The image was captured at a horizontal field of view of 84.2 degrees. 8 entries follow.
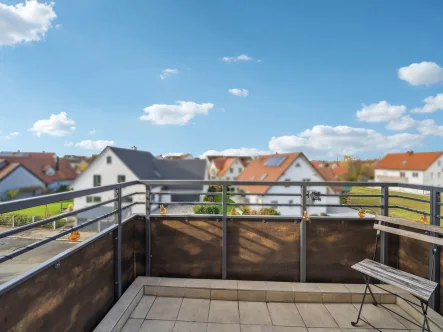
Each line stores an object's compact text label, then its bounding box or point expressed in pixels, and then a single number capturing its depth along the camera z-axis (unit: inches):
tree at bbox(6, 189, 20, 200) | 915.0
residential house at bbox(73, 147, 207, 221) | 730.8
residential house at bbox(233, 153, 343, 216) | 625.6
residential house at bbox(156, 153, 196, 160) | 1926.7
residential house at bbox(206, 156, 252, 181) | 1344.7
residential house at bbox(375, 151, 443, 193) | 895.5
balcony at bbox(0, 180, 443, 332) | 88.2
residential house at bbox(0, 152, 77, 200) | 940.6
